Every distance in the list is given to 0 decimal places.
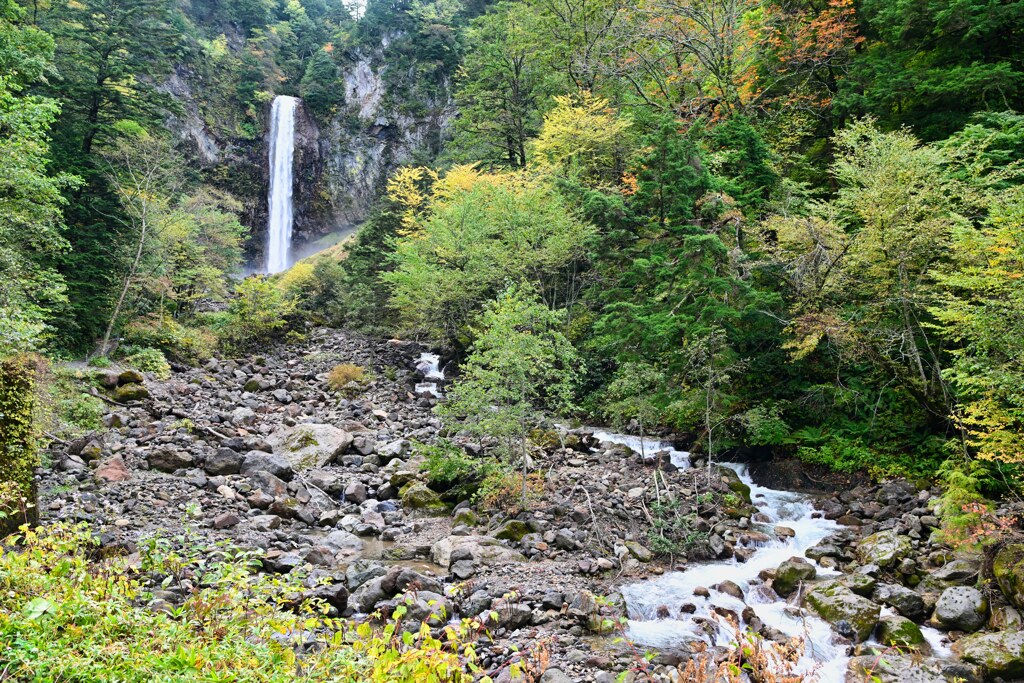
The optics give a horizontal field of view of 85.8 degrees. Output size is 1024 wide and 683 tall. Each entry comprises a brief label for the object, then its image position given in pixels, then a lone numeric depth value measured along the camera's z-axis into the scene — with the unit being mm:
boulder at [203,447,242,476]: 12109
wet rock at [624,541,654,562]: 9258
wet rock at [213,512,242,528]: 9879
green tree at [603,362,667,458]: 11537
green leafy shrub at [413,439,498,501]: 12141
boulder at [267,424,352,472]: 13753
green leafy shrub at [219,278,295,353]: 24250
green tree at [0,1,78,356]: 12000
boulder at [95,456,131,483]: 10716
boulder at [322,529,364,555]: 9859
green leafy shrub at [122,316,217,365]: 20062
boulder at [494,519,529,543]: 10125
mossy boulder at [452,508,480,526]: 11023
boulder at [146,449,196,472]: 11836
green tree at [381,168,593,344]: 18578
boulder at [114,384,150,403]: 15219
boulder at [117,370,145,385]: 16016
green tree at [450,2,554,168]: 27266
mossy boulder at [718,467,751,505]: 11547
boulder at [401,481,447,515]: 11945
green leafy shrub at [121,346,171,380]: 18344
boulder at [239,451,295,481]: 12336
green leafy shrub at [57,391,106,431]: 12281
